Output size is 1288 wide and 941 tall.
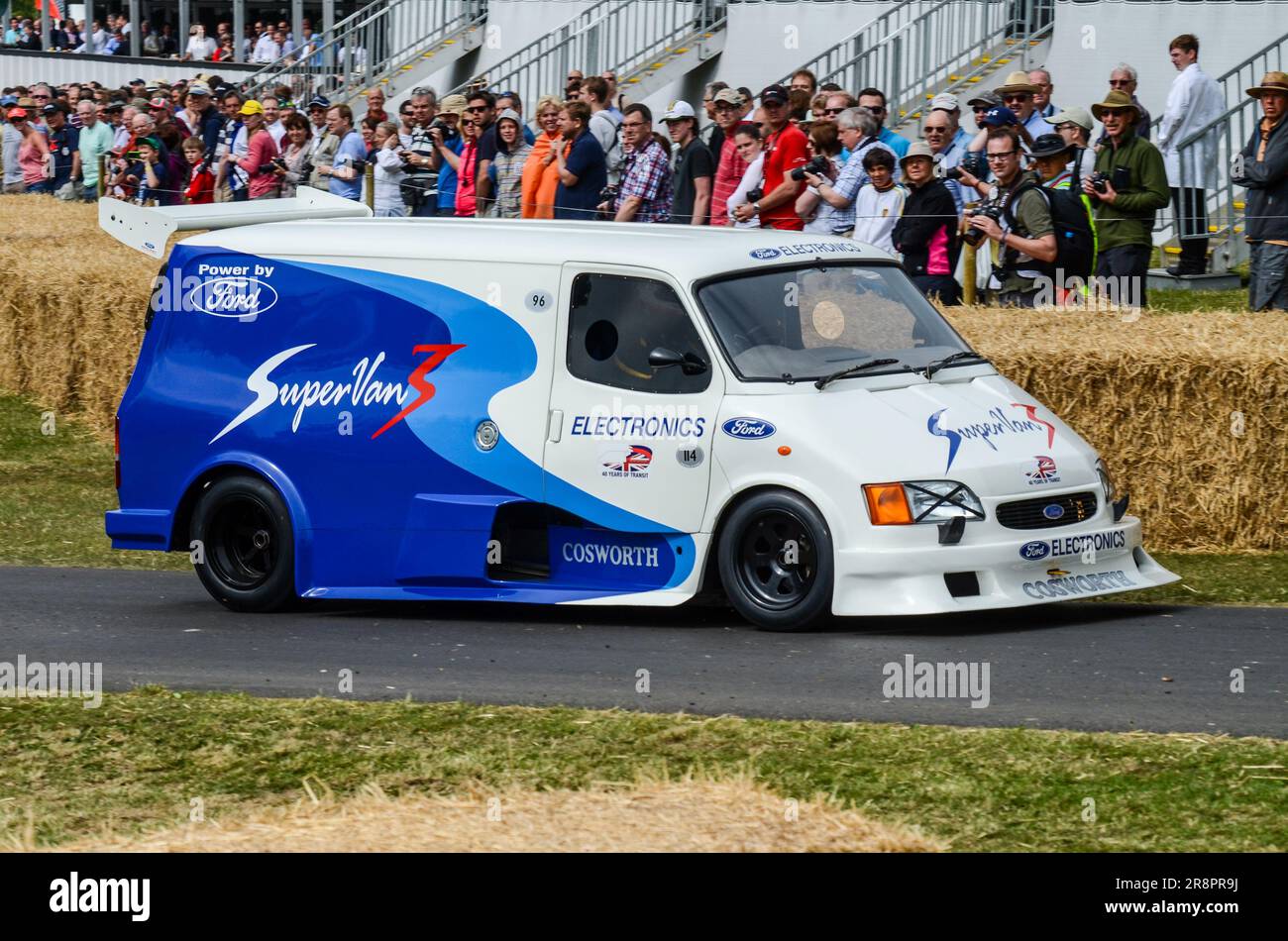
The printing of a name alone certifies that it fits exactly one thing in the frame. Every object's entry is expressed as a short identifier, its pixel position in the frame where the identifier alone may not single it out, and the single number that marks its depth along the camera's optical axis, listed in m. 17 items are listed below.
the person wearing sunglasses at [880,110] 16.83
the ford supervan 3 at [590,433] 9.74
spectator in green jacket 14.17
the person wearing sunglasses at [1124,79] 15.80
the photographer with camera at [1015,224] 13.23
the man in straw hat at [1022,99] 16.19
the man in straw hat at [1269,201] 14.27
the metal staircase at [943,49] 24.55
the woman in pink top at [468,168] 19.22
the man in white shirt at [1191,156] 18.75
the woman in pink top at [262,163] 22.61
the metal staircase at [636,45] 30.53
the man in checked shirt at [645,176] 16.50
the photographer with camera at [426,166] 20.30
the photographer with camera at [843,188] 15.25
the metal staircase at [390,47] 35.38
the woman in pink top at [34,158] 34.00
